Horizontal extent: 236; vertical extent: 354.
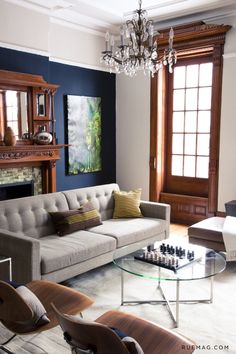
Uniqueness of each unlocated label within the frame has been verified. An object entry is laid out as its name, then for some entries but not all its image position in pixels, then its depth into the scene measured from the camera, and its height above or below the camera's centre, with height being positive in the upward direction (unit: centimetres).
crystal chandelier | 340 +78
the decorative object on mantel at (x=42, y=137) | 510 -7
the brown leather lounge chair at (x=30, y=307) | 202 -111
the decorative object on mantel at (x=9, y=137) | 471 -7
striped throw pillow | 386 -95
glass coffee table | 286 -110
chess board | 295 -105
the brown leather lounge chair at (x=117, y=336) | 153 -109
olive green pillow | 458 -93
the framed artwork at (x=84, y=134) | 585 -3
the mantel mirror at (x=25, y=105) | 476 +38
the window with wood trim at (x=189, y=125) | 542 +12
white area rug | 256 -149
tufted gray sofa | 311 -107
